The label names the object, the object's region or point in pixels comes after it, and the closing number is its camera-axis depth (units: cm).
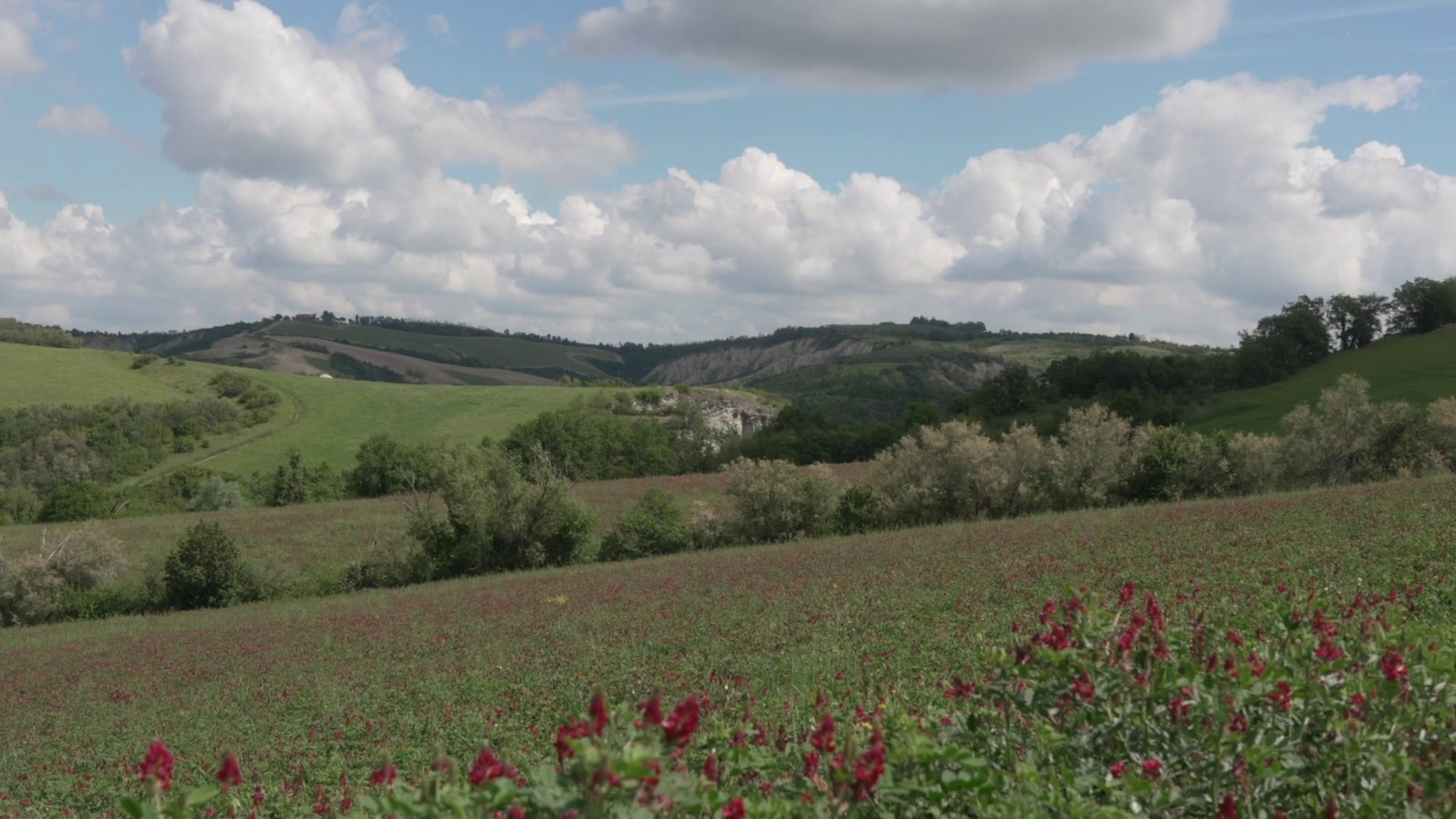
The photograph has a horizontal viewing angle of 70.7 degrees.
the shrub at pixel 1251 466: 4288
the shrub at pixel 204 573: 4528
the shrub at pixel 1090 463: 4388
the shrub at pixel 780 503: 4641
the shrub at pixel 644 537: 4772
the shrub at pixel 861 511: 4653
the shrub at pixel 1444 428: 4112
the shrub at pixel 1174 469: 4381
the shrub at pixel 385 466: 8725
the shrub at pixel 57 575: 4491
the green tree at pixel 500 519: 4638
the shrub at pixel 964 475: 4466
